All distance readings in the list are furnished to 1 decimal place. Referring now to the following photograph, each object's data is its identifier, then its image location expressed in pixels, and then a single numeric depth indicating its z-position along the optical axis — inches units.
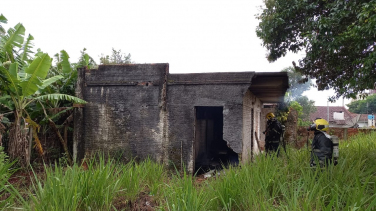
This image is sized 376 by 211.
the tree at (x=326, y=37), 211.0
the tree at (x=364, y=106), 1665.5
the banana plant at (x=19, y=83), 231.1
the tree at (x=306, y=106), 1404.4
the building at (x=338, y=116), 1486.5
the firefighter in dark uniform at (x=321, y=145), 177.5
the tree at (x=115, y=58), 686.5
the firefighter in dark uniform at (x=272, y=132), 312.8
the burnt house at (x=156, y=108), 263.4
